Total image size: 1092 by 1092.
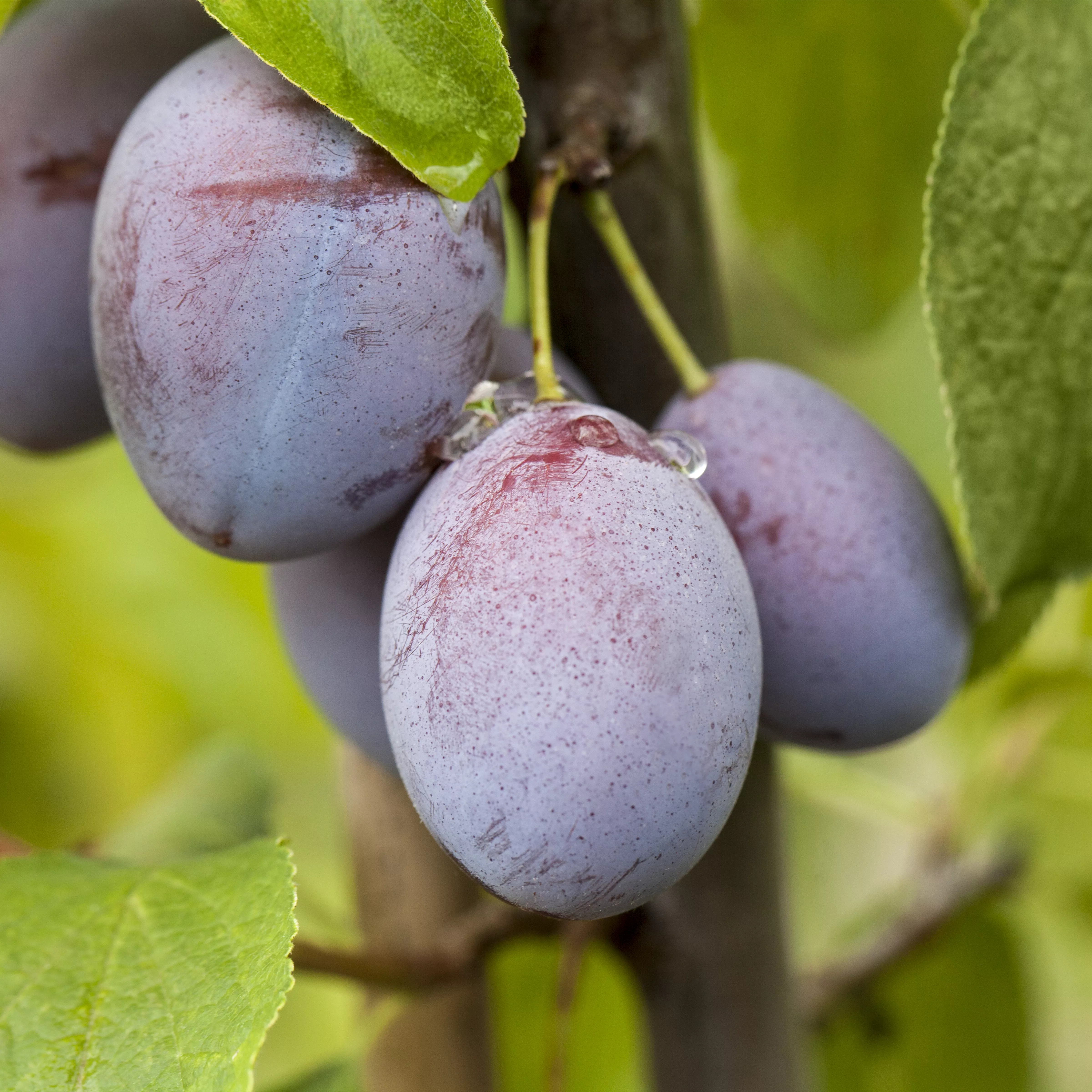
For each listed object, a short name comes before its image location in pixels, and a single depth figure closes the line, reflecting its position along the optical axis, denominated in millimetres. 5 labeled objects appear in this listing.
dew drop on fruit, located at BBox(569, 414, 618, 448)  379
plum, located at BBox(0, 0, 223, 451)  415
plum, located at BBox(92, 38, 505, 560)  379
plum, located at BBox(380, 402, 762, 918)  368
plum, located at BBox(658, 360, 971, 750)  399
